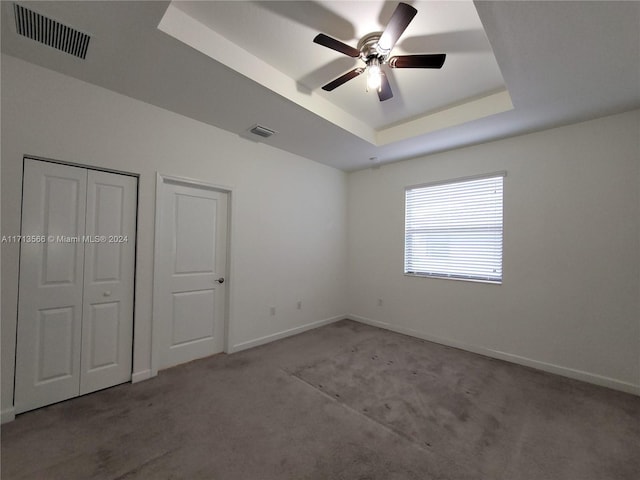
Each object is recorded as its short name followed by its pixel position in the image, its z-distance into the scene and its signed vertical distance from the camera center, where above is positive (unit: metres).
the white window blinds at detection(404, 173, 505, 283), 3.46 +0.26
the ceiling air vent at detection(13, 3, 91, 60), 1.71 +1.43
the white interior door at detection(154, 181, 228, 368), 2.91 -0.37
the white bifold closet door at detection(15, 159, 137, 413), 2.13 -0.40
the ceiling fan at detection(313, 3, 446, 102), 1.73 +1.42
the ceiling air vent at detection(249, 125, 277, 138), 3.18 +1.39
